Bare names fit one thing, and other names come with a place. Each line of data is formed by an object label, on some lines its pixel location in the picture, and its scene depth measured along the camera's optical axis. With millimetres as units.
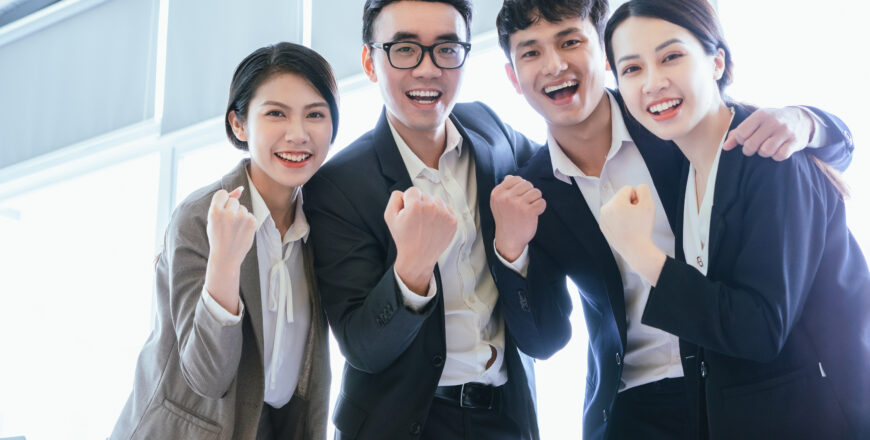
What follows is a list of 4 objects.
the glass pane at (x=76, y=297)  4820
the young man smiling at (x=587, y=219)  1682
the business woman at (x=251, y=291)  1585
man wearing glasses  1671
